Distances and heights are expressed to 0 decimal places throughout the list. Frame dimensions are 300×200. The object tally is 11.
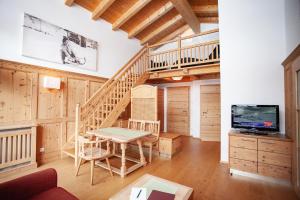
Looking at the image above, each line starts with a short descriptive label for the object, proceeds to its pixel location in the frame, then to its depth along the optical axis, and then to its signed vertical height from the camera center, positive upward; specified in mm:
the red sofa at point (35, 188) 1403 -904
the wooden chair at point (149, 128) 3666 -739
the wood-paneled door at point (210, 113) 5863 -429
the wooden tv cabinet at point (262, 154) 2547 -964
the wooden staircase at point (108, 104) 3744 -72
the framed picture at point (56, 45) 3215 +1447
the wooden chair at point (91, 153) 2548 -968
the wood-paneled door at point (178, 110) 6723 -397
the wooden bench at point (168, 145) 3834 -1151
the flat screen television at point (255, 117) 2850 -293
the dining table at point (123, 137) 2811 -694
